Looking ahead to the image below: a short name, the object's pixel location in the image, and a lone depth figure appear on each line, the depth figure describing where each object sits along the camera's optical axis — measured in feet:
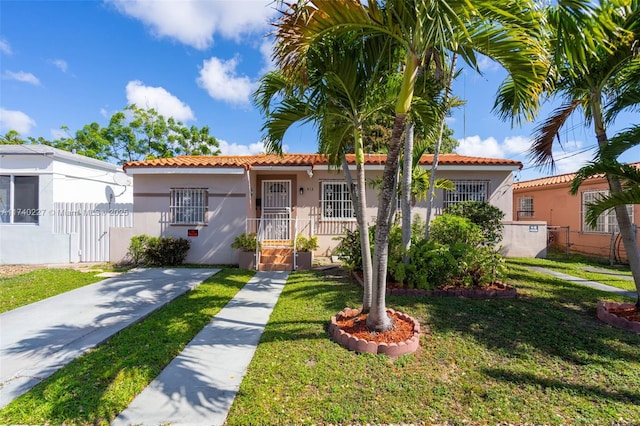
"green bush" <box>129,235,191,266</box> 31.78
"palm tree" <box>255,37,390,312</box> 13.50
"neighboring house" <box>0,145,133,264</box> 33.24
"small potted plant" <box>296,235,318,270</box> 30.53
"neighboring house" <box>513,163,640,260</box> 38.86
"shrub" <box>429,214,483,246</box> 24.22
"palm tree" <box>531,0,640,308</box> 13.88
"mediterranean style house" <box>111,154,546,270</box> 33.63
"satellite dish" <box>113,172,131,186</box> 39.78
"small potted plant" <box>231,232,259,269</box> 30.99
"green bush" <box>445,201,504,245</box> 31.63
